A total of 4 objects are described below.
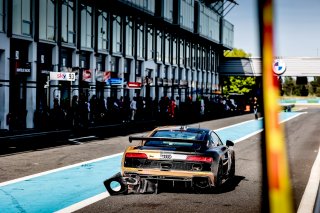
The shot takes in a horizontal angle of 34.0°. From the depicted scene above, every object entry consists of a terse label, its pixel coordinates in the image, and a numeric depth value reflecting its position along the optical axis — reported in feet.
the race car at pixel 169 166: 29.55
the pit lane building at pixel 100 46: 90.82
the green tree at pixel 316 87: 433.89
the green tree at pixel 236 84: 333.21
